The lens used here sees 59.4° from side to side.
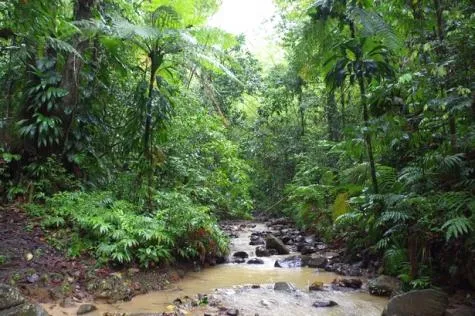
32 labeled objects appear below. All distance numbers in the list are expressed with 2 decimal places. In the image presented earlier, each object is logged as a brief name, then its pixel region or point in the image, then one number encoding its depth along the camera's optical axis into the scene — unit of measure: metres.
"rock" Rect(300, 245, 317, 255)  8.12
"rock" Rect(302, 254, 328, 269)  6.96
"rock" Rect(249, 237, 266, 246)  9.50
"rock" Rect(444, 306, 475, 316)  3.72
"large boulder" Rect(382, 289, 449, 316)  3.91
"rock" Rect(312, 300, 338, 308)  4.74
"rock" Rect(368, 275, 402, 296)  5.05
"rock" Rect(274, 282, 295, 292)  5.42
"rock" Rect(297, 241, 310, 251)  8.58
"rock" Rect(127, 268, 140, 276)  5.38
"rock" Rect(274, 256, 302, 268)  7.18
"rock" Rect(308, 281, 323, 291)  5.45
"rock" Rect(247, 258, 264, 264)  7.36
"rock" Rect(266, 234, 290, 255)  8.33
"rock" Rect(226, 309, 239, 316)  4.37
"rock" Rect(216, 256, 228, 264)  7.10
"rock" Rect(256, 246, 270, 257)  8.09
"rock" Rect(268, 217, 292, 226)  13.28
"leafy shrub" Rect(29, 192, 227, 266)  5.54
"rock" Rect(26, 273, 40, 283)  4.59
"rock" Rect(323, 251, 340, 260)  7.37
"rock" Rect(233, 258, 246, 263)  7.42
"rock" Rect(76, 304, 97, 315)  4.25
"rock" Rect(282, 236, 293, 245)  9.47
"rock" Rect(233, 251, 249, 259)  7.76
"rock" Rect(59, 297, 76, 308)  4.37
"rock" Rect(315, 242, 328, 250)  8.44
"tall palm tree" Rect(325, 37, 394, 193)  5.72
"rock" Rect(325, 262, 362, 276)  6.30
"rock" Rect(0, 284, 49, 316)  3.49
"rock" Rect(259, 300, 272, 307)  4.79
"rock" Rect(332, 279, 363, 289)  5.54
